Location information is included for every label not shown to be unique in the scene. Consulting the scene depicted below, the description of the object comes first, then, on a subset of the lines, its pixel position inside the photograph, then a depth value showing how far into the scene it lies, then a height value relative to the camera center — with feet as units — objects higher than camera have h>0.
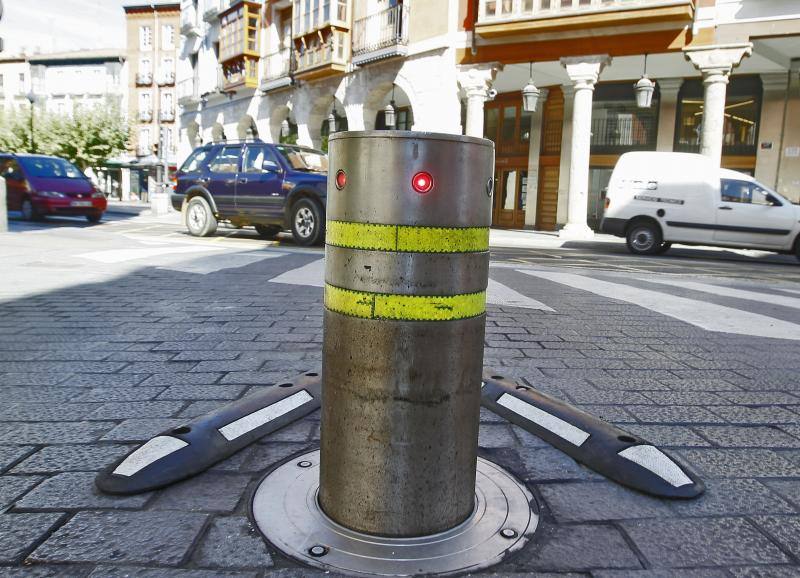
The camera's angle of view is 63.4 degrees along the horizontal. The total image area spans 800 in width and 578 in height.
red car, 52.54 +0.25
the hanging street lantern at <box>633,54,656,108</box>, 52.85 +10.08
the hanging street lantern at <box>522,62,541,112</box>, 57.52 +10.08
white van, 45.78 +0.72
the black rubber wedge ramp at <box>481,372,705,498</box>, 7.43 -2.95
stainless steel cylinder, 5.70 -1.07
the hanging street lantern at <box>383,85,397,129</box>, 66.69 +9.32
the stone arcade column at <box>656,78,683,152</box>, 69.46 +11.14
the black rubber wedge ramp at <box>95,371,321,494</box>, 7.25 -3.03
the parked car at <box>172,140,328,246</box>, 38.47 +0.78
